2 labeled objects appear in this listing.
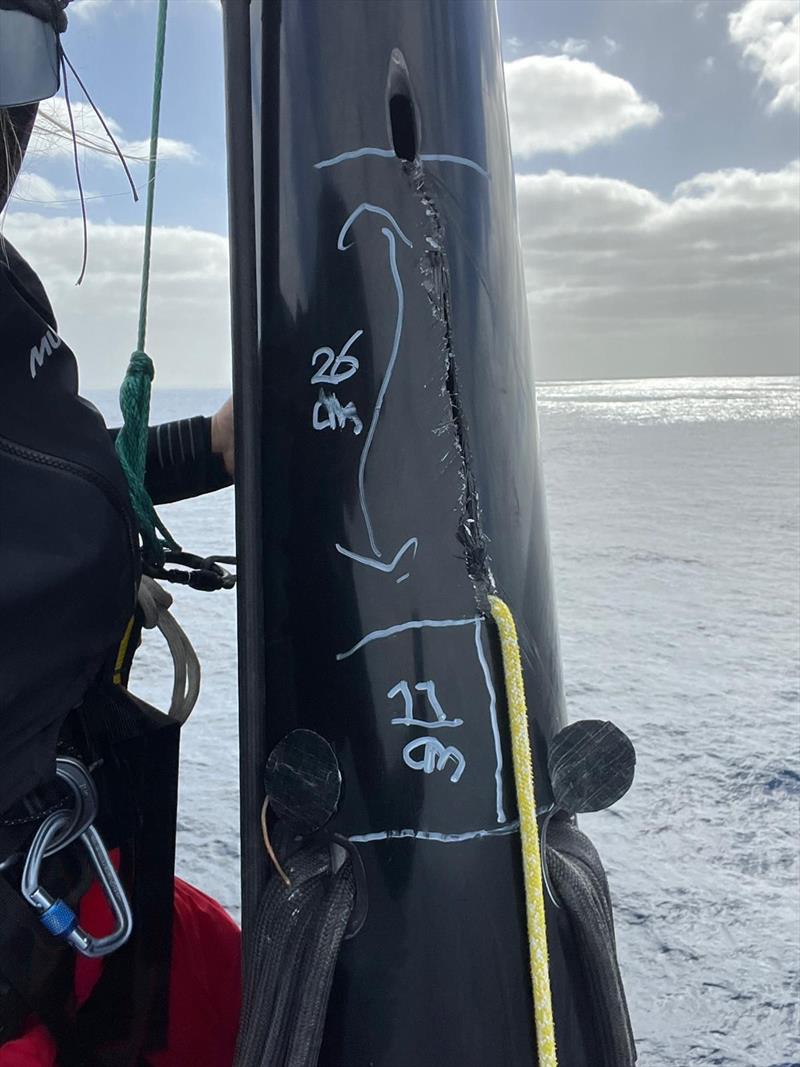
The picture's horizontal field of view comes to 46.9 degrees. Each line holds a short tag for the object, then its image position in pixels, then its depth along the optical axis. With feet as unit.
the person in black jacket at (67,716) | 2.35
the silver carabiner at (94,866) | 2.59
